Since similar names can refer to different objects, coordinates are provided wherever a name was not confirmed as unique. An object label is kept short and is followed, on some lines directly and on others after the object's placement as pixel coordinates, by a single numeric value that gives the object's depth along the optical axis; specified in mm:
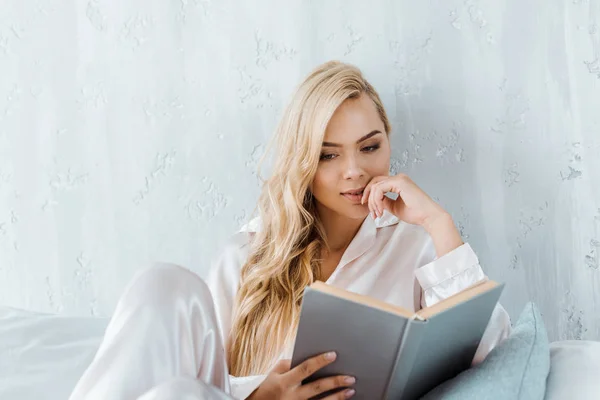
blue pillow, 1039
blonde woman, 1371
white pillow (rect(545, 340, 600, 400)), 1071
